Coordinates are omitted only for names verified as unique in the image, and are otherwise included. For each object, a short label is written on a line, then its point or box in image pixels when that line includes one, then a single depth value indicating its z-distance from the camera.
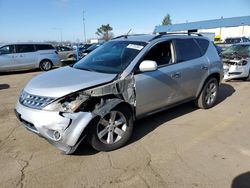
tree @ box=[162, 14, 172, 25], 87.36
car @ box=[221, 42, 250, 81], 6.66
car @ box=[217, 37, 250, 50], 19.13
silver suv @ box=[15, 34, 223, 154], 2.53
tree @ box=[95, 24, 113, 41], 67.54
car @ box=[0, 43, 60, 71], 9.87
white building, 43.40
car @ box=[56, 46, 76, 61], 14.81
